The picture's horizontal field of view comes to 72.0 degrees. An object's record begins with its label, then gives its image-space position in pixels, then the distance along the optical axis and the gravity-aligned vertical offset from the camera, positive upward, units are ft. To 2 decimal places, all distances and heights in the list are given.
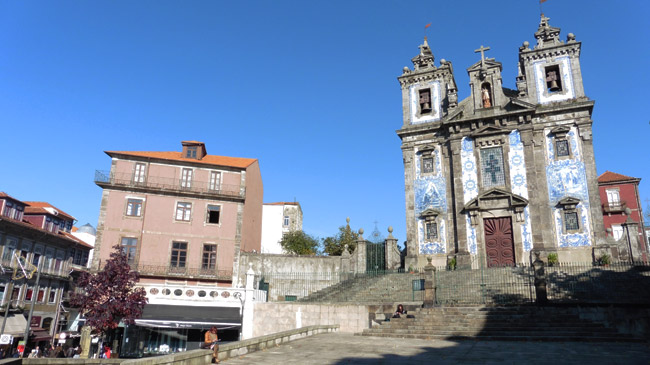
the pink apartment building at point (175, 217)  98.89 +17.86
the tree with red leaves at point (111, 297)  73.72 -0.24
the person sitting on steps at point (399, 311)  56.59 -1.32
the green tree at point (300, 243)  137.90 +16.87
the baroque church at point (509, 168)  83.05 +26.17
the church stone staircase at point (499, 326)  44.14 -2.39
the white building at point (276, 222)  169.27 +29.65
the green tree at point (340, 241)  132.77 +17.11
